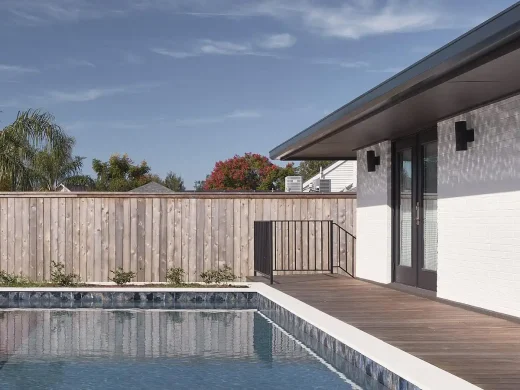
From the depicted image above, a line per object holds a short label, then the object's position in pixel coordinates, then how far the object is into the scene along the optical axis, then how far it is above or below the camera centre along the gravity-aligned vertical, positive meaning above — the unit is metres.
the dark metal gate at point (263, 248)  12.05 -0.68
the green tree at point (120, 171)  48.07 +1.92
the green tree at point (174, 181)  61.12 +1.67
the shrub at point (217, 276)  12.99 -1.16
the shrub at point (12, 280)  13.04 -1.22
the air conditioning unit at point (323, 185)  24.02 +0.54
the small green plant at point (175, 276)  13.00 -1.15
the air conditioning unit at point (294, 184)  26.02 +0.61
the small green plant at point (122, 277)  12.94 -1.16
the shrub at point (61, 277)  12.77 -1.15
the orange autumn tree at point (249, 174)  49.16 +1.76
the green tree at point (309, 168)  56.22 +2.46
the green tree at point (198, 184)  69.11 +1.66
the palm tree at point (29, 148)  16.67 +1.18
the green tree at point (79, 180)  30.08 +0.88
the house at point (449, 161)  6.43 +0.49
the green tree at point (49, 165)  17.76 +0.88
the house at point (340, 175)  30.23 +1.10
